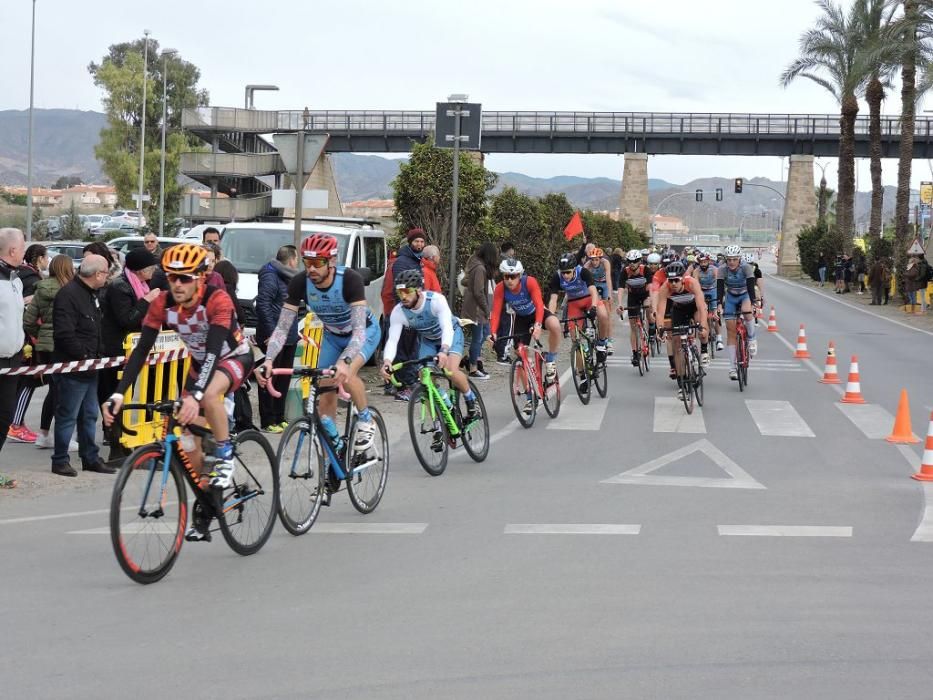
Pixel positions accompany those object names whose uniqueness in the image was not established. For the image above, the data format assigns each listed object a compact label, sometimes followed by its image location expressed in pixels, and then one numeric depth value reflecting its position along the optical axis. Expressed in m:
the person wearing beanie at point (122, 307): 11.83
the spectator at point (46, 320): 11.80
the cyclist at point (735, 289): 19.25
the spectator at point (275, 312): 13.84
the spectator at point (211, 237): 15.07
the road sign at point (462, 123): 19.94
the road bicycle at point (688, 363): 15.86
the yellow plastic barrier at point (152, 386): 11.97
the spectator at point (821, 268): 72.19
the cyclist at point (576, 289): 16.98
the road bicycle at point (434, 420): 10.74
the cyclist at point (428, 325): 10.32
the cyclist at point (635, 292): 20.58
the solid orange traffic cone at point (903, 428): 13.45
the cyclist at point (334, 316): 8.87
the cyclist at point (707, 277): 20.41
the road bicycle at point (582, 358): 16.56
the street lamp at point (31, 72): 47.31
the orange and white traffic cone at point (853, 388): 17.19
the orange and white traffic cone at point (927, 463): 11.05
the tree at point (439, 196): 24.53
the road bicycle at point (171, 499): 6.99
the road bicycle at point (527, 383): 14.08
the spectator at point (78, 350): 10.98
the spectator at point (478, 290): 19.55
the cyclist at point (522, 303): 14.30
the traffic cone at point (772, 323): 33.06
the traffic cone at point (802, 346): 24.75
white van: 18.27
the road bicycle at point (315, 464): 8.46
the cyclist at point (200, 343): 7.32
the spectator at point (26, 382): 12.88
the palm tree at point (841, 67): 62.78
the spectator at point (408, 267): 17.05
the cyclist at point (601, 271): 20.05
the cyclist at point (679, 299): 16.20
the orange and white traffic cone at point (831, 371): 19.95
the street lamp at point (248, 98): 88.69
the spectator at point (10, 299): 9.94
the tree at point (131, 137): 82.16
